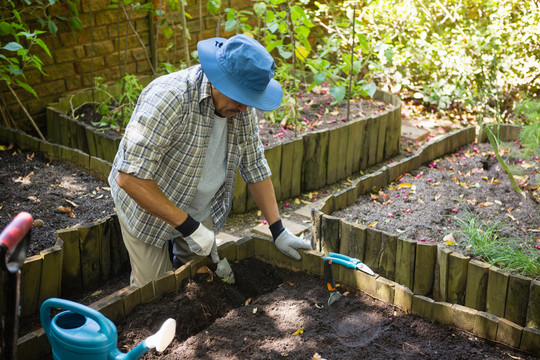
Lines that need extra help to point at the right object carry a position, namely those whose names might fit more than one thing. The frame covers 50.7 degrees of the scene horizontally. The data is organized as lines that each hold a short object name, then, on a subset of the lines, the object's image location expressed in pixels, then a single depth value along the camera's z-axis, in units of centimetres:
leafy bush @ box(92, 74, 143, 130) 459
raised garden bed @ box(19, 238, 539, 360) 208
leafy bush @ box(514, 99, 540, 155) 398
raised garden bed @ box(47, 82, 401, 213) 433
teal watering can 163
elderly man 229
